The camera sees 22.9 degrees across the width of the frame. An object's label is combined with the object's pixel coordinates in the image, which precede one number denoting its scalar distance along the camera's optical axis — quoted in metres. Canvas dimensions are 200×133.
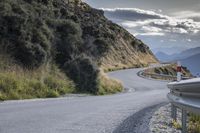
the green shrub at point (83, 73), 30.19
